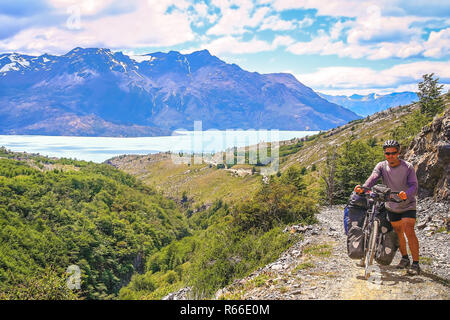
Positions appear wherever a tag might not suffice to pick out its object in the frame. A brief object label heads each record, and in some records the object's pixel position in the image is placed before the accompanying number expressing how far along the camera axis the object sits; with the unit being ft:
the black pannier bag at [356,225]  31.78
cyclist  29.76
